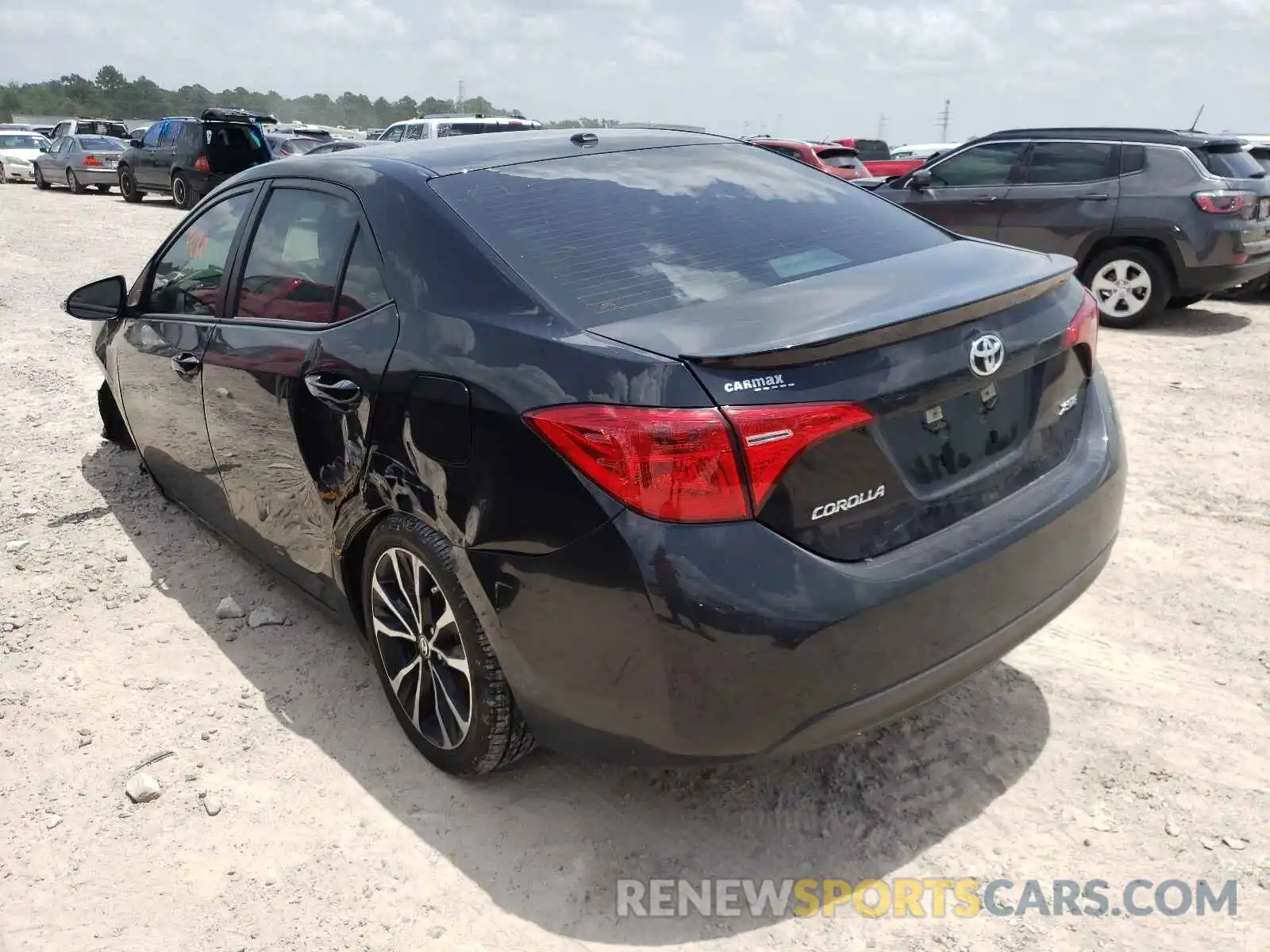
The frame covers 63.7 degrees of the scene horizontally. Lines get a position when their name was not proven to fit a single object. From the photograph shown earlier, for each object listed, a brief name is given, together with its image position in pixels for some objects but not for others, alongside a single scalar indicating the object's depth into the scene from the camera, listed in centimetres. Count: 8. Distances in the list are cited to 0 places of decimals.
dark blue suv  2020
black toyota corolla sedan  208
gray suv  841
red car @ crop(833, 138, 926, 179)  1719
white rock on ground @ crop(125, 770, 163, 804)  283
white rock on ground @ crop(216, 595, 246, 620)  382
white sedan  2864
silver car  2444
